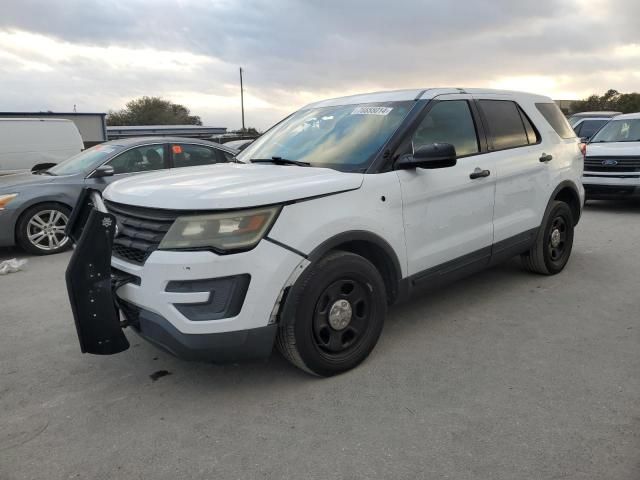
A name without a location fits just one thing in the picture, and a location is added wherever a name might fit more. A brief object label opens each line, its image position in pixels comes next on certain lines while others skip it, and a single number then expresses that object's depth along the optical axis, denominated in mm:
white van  10523
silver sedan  6586
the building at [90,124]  24238
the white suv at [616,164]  8875
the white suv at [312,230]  2658
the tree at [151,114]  60188
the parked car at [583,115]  16322
